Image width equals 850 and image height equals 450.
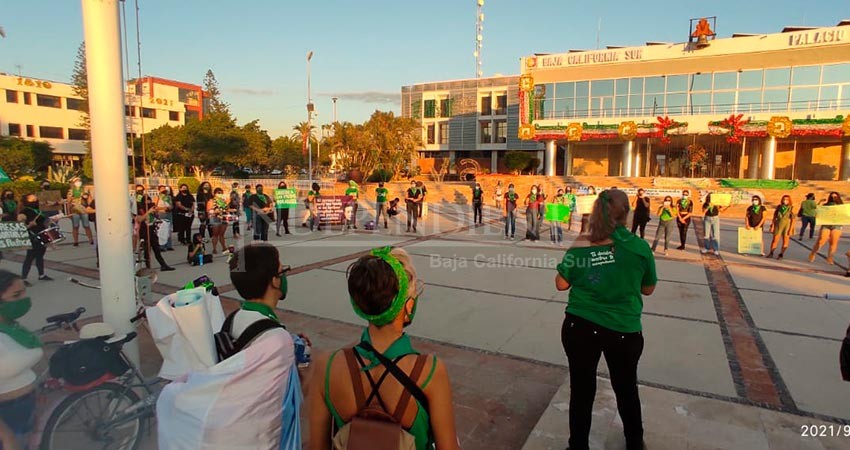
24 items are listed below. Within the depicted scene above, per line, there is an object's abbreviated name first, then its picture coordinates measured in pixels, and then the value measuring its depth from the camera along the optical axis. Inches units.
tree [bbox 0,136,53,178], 1435.8
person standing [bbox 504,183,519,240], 538.6
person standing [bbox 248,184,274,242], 456.4
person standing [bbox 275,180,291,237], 566.7
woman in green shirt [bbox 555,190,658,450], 115.2
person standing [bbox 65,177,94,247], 475.5
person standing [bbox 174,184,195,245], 437.1
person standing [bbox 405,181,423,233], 584.7
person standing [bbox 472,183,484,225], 653.3
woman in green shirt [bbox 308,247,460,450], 63.0
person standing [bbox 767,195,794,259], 424.2
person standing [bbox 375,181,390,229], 612.7
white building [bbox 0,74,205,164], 1988.2
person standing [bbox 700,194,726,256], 446.6
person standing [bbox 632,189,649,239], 493.0
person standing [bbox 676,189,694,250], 462.6
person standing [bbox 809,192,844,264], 405.7
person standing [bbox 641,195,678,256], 447.2
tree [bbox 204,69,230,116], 2682.1
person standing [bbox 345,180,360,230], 614.5
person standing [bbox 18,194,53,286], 323.3
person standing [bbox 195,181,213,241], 418.9
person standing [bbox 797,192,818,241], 522.3
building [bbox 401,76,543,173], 2022.6
